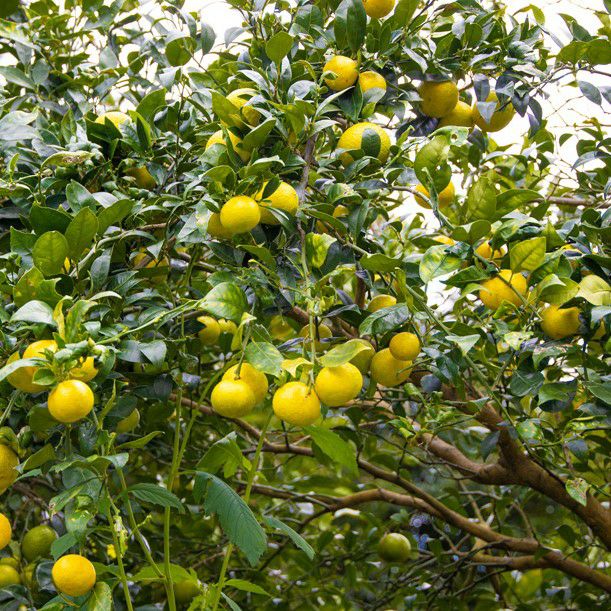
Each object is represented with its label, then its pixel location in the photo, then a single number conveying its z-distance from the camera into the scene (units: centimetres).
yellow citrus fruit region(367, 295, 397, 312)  294
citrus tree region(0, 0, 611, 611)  269
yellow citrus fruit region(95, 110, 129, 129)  306
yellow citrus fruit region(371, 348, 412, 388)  289
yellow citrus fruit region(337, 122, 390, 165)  285
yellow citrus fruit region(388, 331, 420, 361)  281
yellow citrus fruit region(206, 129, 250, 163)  278
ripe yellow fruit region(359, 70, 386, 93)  294
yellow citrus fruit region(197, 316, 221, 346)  314
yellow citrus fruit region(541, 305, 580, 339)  282
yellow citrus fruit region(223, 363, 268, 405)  270
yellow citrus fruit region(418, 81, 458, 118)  304
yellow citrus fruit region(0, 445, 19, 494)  272
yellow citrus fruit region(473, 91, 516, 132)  314
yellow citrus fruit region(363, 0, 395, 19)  302
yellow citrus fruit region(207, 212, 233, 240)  276
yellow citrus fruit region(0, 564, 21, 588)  323
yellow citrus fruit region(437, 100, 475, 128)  312
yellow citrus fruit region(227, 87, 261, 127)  281
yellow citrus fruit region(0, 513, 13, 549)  273
